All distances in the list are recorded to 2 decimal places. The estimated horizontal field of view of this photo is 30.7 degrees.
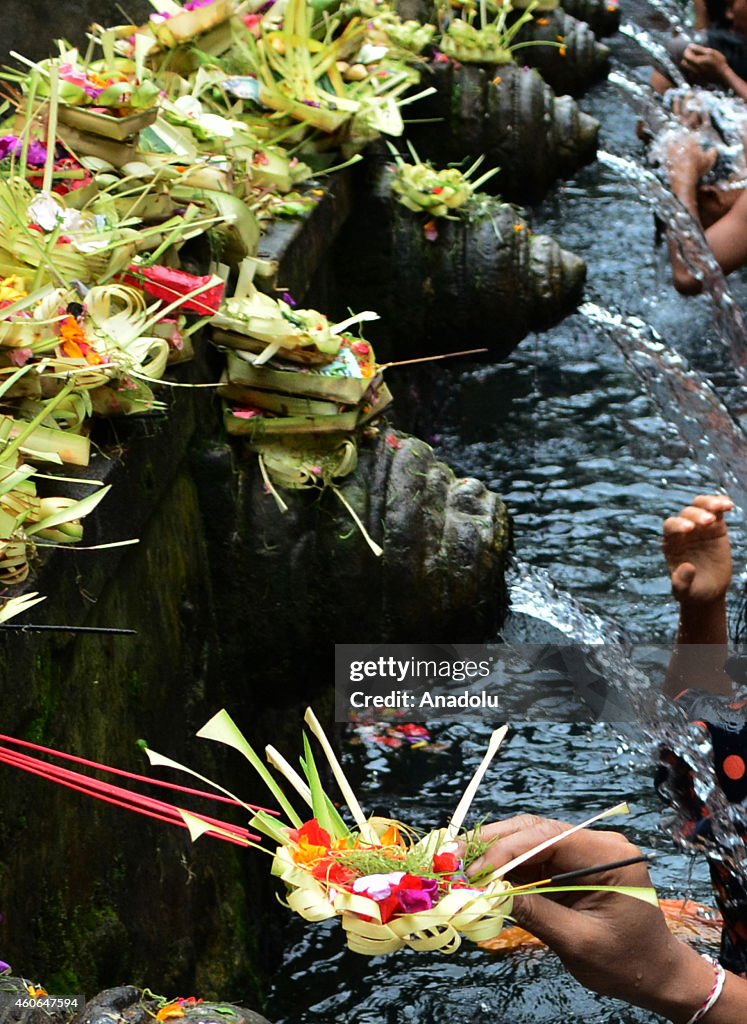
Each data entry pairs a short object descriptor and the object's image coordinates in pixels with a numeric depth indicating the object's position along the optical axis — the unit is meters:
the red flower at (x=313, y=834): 1.88
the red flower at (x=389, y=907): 1.77
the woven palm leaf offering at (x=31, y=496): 2.30
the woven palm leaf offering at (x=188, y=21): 4.23
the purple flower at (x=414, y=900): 1.77
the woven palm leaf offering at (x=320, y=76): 4.54
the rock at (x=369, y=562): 3.38
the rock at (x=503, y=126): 6.79
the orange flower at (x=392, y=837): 1.91
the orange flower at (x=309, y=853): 1.86
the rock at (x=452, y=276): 5.28
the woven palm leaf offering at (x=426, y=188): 5.22
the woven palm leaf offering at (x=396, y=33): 6.27
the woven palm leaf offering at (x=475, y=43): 6.79
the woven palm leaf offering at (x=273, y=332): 3.37
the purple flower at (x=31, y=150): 3.45
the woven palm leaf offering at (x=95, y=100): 3.43
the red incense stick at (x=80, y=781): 1.82
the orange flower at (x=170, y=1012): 1.73
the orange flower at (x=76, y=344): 2.78
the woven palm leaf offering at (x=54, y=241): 2.93
